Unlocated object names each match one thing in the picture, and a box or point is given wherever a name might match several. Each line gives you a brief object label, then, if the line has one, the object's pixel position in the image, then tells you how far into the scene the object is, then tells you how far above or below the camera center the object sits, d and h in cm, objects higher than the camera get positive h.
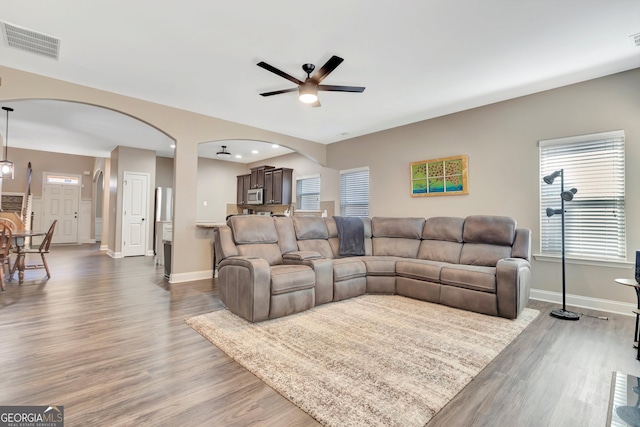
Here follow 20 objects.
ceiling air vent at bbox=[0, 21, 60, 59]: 265 +168
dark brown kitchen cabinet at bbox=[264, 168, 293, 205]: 768 +82
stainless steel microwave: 805 +57
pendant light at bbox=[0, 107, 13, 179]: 533 +83
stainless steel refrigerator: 808 +31
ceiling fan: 293 +143
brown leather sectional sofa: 301 -57
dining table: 437 -58
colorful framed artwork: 454 +69
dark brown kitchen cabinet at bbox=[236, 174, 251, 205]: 871 +89
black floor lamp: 312 +9
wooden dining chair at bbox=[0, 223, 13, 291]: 392 -43
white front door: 930 +15
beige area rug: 164 -107
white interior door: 733 +5
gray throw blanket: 447 -30
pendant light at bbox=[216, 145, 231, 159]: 736 +171
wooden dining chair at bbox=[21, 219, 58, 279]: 463 -51
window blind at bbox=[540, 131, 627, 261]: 332 +29
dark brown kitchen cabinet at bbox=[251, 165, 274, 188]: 819 +117
